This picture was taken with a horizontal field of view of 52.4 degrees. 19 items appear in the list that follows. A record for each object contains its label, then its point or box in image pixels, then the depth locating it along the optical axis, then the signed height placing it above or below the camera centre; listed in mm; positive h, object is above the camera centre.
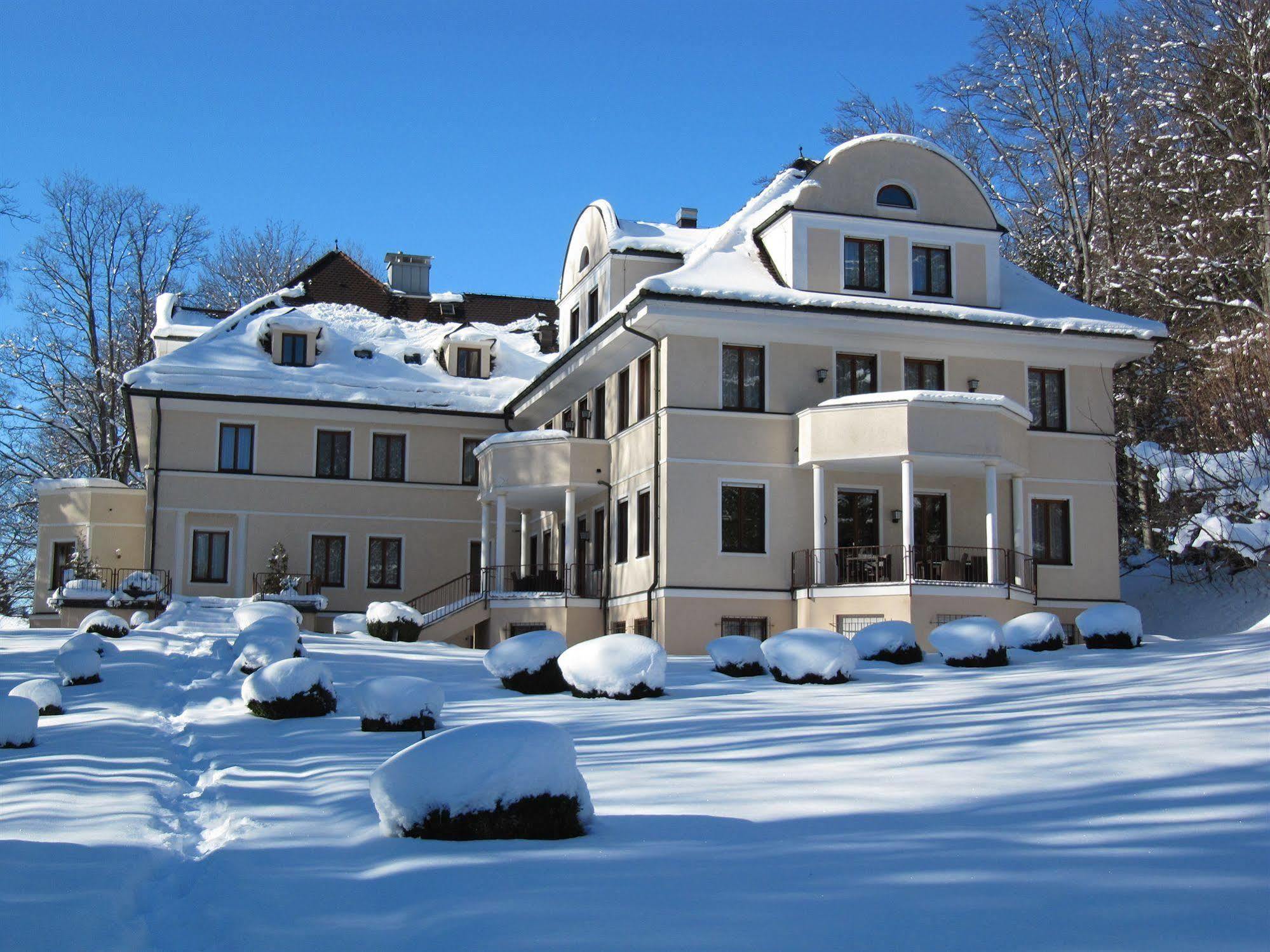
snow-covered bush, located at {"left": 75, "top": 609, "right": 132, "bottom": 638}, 24297 -1055
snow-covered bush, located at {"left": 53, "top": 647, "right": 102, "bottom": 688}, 17422 -1321
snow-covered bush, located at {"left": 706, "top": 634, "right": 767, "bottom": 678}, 18172 -1135
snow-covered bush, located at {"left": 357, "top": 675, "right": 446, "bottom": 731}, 13039 -1335
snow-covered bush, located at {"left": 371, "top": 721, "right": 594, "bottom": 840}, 7844 -1312
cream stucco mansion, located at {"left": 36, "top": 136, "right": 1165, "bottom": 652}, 25094 +2907
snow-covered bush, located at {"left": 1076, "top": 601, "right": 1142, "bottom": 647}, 19969 -714
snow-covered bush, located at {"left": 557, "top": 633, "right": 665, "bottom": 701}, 15594 -1129
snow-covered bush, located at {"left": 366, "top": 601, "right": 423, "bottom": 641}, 27266 -1065
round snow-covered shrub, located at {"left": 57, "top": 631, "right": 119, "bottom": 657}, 17734 -1062
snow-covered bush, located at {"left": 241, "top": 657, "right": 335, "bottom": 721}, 14383 -1333
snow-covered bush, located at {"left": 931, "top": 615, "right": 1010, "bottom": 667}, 18141 -940
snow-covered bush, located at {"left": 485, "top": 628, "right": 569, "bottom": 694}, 16562 -1172
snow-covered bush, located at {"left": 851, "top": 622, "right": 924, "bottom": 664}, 18969 -983
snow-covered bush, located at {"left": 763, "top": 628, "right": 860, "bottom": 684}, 16656 -1048
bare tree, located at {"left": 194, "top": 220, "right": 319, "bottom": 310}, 52125 +11933
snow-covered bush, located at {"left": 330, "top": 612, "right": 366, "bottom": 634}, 28812 -1172
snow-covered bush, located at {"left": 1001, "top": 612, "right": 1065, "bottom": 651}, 19953 -833
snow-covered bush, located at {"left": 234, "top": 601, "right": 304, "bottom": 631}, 23703 -777
